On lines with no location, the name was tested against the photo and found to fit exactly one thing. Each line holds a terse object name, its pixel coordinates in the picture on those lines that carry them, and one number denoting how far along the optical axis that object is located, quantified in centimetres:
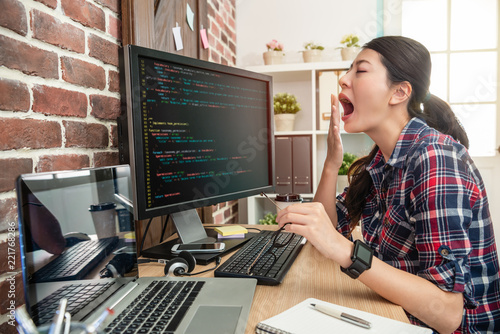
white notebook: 59
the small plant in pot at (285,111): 248
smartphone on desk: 102
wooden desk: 69
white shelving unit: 238
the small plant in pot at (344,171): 228
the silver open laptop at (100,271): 51
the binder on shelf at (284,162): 235
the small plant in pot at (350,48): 242
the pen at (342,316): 61
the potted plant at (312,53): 247
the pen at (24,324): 37
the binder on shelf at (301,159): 233
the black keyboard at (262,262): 82
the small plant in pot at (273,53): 252
